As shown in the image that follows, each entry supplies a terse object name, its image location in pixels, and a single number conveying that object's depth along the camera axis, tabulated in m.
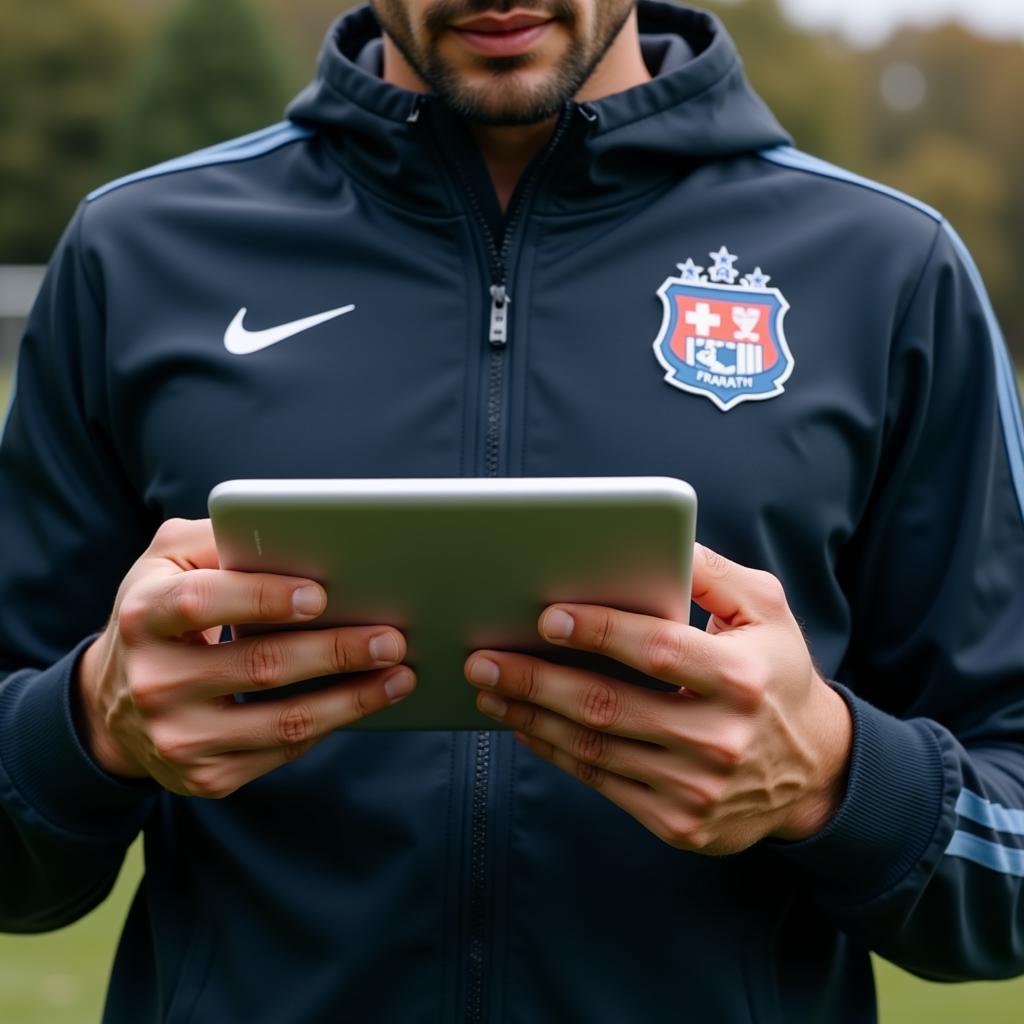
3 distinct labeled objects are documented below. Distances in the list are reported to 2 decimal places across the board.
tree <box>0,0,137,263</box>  41.66
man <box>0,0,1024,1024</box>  1.85
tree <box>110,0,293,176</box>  38.34
